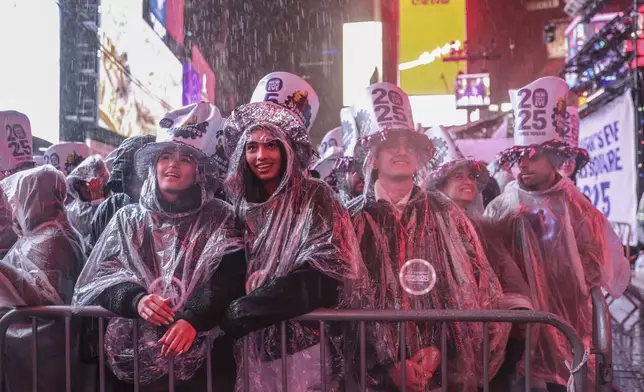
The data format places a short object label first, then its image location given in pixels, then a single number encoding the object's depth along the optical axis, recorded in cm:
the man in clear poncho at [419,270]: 255
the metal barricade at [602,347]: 234
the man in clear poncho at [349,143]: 328
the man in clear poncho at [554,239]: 317
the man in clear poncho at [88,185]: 447
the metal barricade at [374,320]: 218
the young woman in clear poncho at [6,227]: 301
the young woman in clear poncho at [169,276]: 233
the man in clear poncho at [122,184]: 336
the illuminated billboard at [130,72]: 1263
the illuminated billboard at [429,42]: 2312
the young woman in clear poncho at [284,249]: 227
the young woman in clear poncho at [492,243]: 285
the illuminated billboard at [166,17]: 1491
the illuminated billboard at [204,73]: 2008
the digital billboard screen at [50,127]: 959
